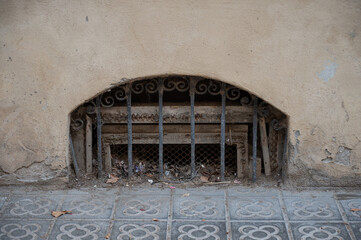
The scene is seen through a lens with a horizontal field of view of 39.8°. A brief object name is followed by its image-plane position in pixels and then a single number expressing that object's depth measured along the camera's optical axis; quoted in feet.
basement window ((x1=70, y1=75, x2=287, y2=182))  14.35
